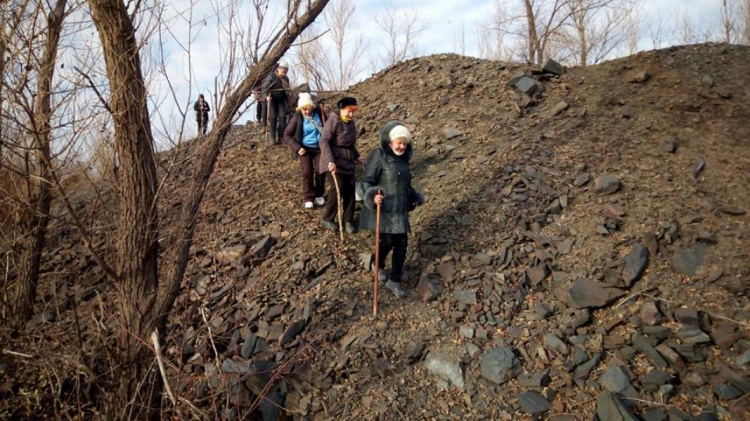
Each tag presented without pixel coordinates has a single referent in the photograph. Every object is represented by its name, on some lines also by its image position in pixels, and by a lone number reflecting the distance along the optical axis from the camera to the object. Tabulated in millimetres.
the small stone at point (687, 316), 4176
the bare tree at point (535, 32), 15376
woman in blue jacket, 6250
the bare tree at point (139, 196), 3451
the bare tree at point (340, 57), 21406
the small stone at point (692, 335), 4047
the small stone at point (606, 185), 5816
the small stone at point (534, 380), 4031
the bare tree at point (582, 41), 17578
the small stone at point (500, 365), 4156
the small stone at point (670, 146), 6254
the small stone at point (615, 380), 3854
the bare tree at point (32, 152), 4172
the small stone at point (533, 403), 3809
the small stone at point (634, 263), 4684
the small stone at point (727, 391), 3658
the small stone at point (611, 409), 3566
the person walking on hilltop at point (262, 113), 10055
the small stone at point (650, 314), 4289
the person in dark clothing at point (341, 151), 5625
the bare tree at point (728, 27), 24000
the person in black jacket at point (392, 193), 4910
